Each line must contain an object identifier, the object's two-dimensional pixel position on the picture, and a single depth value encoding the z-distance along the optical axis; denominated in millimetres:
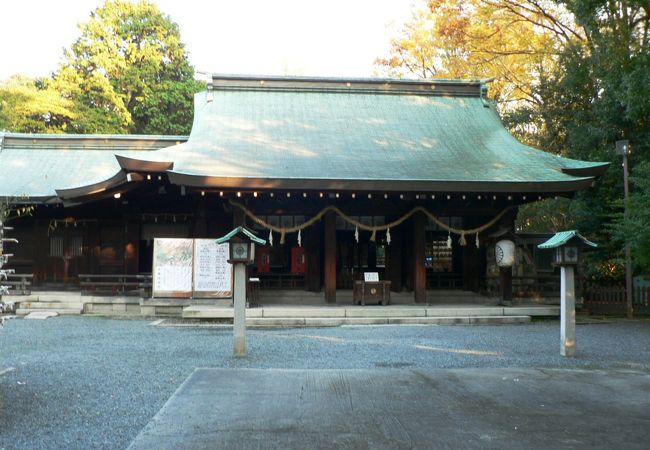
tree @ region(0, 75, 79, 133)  25969
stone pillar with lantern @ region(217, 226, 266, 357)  8344
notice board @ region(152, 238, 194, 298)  13281
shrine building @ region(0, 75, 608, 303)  13102
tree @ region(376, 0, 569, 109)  22672
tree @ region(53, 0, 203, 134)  28000
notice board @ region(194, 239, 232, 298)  13312
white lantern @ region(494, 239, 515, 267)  13680
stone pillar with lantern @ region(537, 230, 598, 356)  8625
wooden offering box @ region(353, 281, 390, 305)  14094
